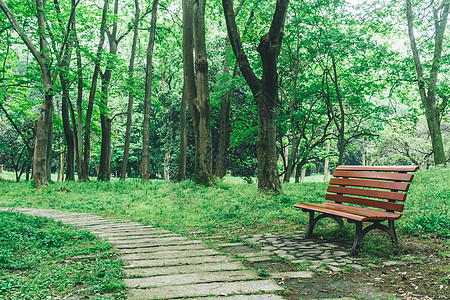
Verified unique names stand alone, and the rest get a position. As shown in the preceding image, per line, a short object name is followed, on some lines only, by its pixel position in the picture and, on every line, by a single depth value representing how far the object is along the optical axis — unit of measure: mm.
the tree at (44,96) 11719
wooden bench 4035
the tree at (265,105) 7891
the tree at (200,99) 10023
